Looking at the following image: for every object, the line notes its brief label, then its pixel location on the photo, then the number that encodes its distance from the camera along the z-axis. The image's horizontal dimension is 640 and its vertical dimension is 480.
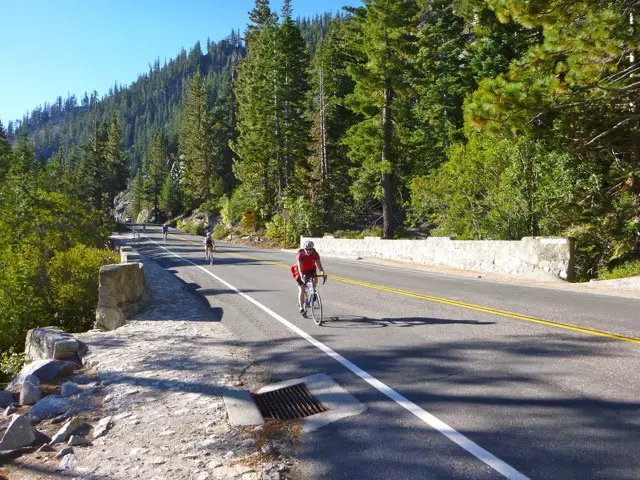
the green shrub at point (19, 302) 11.37
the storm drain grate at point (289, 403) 4.67
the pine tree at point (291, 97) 42.72
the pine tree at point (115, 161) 82.75
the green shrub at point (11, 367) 8.75
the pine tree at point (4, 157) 47.03
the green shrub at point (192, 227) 66.75
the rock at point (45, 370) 6.27
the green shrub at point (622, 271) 13.16
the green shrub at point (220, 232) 53.88
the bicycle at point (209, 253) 23.59
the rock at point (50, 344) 6.98
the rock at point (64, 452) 4.01
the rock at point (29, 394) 5.59
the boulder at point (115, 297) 9.67
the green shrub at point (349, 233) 35.63
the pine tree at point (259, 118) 44.00
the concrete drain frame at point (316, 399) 4.44
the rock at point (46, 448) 4.15
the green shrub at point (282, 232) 39.66
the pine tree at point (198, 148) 76.12
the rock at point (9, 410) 5.32
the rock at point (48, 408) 4.98
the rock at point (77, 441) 4.19
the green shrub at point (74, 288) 12.05
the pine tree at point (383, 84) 27.67
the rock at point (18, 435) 4.23
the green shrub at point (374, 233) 33.28
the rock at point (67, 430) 4.32
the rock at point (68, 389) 5.47
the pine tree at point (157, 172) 103.62
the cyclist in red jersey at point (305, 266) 9.29
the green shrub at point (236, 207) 50.56
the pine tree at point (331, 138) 39.59
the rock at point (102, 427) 4.38
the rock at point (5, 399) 5.77
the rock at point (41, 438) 4.37
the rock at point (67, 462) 3.78
